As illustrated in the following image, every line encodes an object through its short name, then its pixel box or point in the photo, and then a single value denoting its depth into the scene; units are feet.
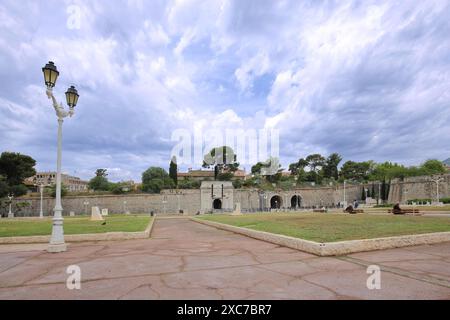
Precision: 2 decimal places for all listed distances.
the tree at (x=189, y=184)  255.09
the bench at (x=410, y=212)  69.71
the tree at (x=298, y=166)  352.67
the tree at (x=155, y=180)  260.62
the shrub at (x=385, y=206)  133.39
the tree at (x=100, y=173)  329.52
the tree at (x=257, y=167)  326.03
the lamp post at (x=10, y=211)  157.46
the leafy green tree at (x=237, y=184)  266.22
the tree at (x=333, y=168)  315.17
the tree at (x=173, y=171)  289.29
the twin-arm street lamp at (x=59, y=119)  30.91
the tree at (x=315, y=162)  319.35
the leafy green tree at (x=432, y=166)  258.90
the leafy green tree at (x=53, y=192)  203.62
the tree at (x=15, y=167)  200.23
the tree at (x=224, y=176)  295.73
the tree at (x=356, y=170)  304.30
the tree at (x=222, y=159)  313.32
